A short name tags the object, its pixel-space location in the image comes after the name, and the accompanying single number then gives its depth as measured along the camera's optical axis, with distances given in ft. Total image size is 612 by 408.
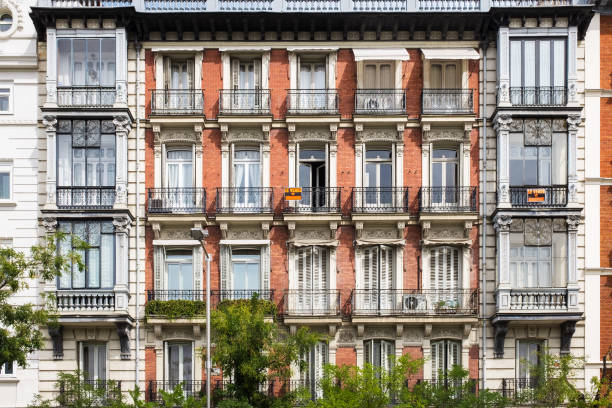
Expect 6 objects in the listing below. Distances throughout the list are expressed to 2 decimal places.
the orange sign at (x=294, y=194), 132.67
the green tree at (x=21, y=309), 104.47
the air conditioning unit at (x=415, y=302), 131.34
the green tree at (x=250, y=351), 117.50
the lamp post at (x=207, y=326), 113.21
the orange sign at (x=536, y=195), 130.93
